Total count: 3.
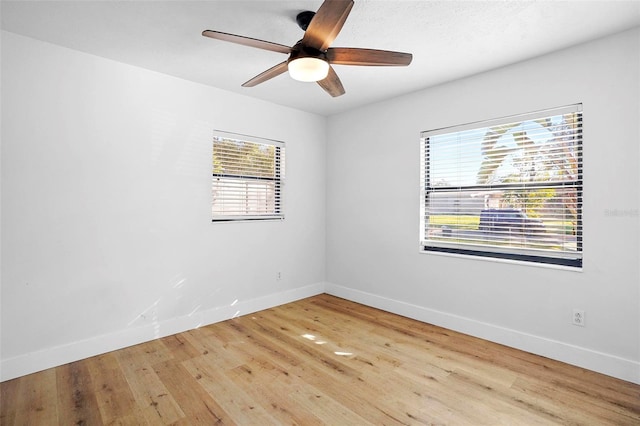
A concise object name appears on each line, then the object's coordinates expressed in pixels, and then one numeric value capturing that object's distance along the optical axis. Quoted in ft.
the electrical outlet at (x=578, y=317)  8.48
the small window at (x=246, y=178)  11.94
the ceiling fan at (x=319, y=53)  5.95
